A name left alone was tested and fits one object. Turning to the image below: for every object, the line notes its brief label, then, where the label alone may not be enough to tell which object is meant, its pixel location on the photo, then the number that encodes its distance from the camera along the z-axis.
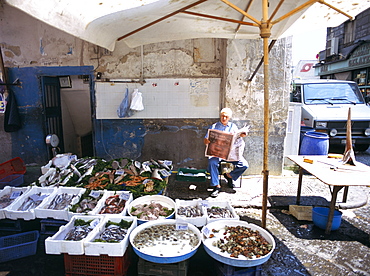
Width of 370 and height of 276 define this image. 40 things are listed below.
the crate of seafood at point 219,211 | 3.38
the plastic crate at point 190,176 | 5.91
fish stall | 2.72
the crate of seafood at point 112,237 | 2.70
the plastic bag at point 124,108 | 6.17
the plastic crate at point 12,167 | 5.46
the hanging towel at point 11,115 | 6.34
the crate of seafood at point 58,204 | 3.47
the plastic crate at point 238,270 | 2.69
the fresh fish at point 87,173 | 4.54
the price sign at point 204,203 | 3.68
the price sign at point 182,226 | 3.14
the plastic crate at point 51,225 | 3.49
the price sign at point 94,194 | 3.94
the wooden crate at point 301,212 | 4.37
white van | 7.50
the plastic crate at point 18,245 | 3.27
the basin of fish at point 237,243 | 2.62
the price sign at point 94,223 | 3.10
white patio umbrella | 3.02
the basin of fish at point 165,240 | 2.63
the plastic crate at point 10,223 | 3.71
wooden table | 3.50
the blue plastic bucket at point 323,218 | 3.95
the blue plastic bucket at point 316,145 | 5.56
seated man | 5.20
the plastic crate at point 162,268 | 2.73
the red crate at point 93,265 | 2.79
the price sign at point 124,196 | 3.86
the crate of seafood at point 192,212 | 3.29
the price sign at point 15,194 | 3.97
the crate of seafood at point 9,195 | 3.82
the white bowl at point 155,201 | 3.82
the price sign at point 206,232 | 3.00
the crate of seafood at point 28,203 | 3.49
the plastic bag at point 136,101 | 6.08
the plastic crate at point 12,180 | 5.14
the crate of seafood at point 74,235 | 2.71
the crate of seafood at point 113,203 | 3.56
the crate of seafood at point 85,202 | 3.50
